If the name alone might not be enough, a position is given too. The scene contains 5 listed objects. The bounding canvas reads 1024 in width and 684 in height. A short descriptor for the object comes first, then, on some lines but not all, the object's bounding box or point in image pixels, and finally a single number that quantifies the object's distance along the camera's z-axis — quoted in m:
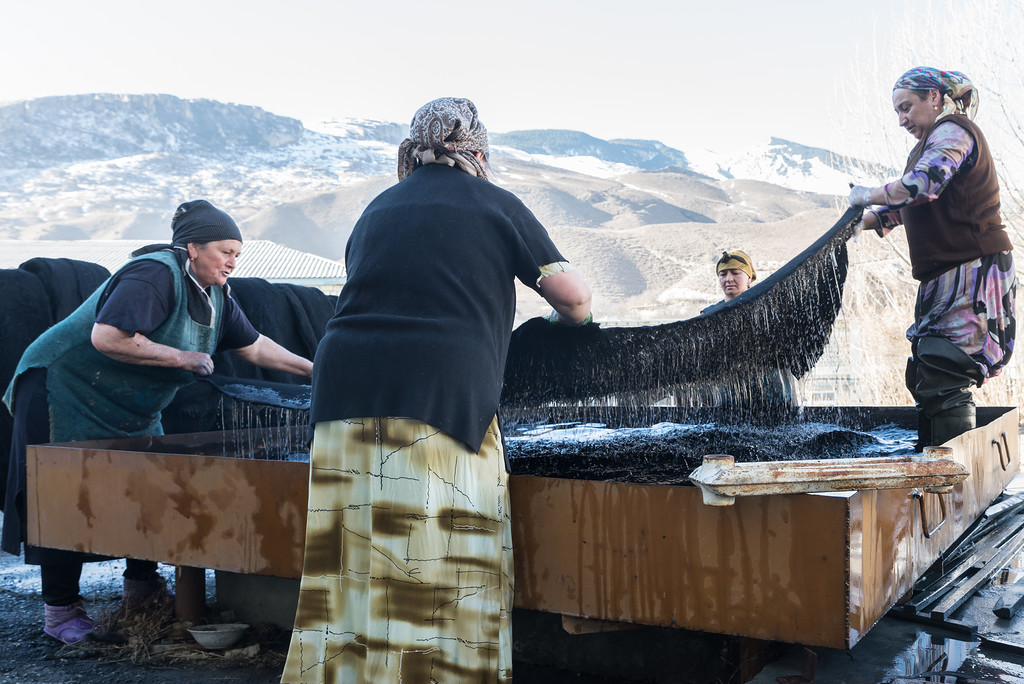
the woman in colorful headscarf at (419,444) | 1.77
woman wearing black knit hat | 2.87
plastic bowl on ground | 2.84
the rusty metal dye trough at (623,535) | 1.61
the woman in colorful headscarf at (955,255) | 2.97
